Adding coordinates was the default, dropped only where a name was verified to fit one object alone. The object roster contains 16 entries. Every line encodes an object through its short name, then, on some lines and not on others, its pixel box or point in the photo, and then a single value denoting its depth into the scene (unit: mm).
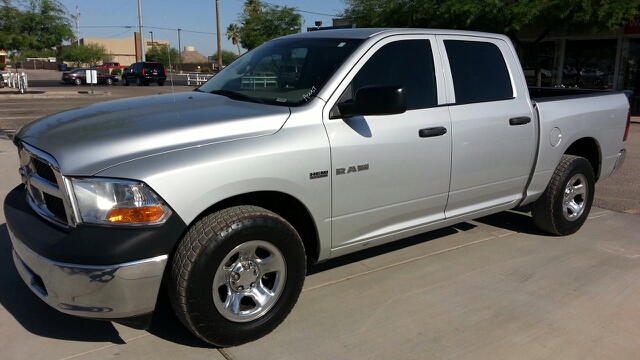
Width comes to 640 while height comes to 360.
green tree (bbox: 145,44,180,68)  70562
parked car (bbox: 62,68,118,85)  40406
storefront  21417
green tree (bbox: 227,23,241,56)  60625
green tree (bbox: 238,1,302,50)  36125
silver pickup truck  2881
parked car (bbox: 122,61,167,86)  39156
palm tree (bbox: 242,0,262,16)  45719
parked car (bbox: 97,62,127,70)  64181
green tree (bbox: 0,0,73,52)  25562
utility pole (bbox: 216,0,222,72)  39297
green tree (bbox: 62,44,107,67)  80250
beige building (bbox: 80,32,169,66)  101562
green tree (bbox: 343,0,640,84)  16609
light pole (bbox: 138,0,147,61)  34688
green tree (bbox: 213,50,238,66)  81162
